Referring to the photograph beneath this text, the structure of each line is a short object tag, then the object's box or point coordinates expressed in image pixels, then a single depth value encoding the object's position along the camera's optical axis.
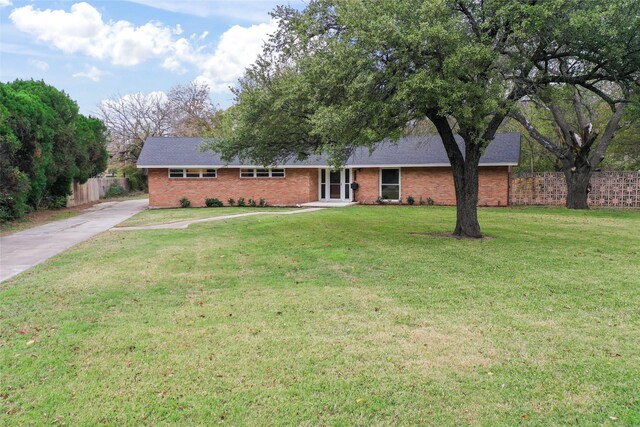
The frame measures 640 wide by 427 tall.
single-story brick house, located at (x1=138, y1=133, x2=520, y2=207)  24.58
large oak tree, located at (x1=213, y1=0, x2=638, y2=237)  8.79
